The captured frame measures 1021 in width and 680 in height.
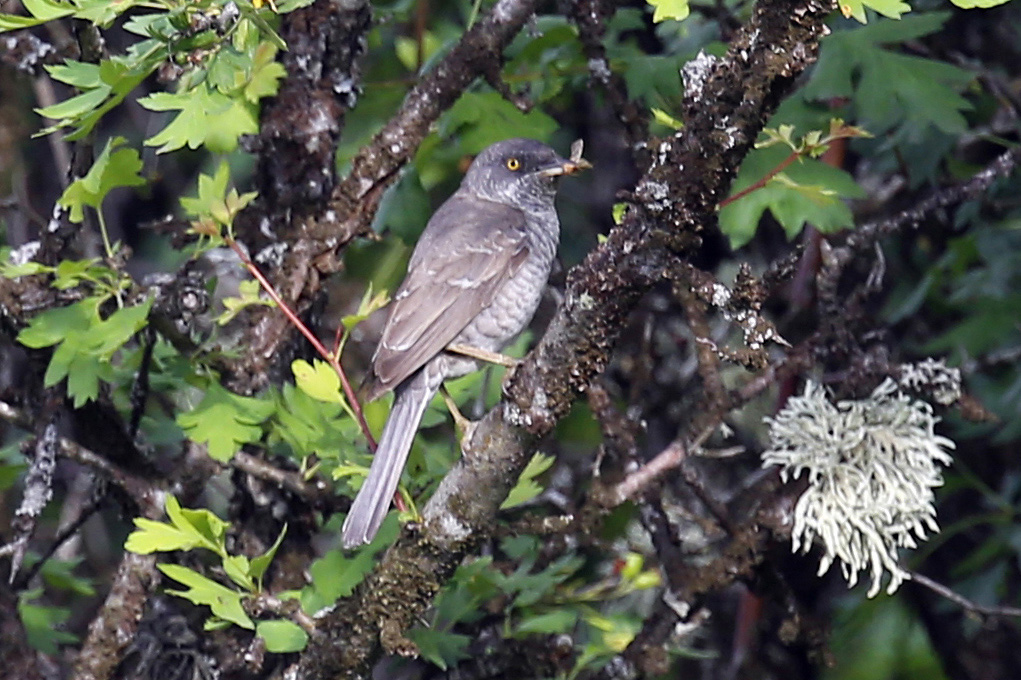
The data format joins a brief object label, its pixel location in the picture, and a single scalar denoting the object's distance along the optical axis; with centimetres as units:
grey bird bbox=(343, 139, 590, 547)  763
